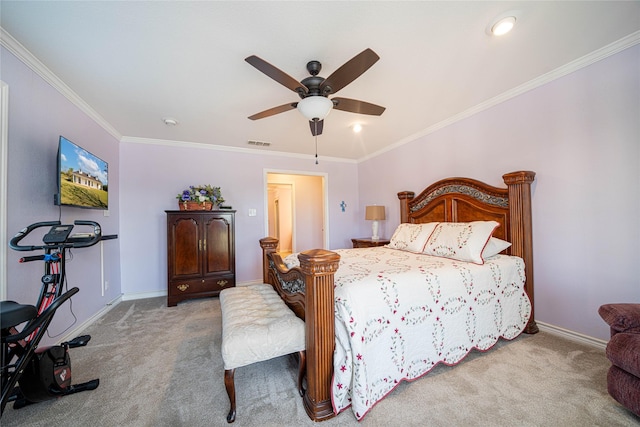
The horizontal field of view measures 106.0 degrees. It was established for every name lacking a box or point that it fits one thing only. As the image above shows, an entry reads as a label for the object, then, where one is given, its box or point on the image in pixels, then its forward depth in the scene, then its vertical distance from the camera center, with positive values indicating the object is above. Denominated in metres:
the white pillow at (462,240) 2.18 -0.27
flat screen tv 2.03 +0.41
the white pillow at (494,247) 2.28 -0.34
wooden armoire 3.32 -0.51
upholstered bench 1.39 -0.72
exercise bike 1.19 -0.71
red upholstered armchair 1.26 -0.78
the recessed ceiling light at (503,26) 1.59 +1.26
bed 1.39 -0.63
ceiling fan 1.54 +0.96
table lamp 4.11 +0.02
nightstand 3.99 -0.48
